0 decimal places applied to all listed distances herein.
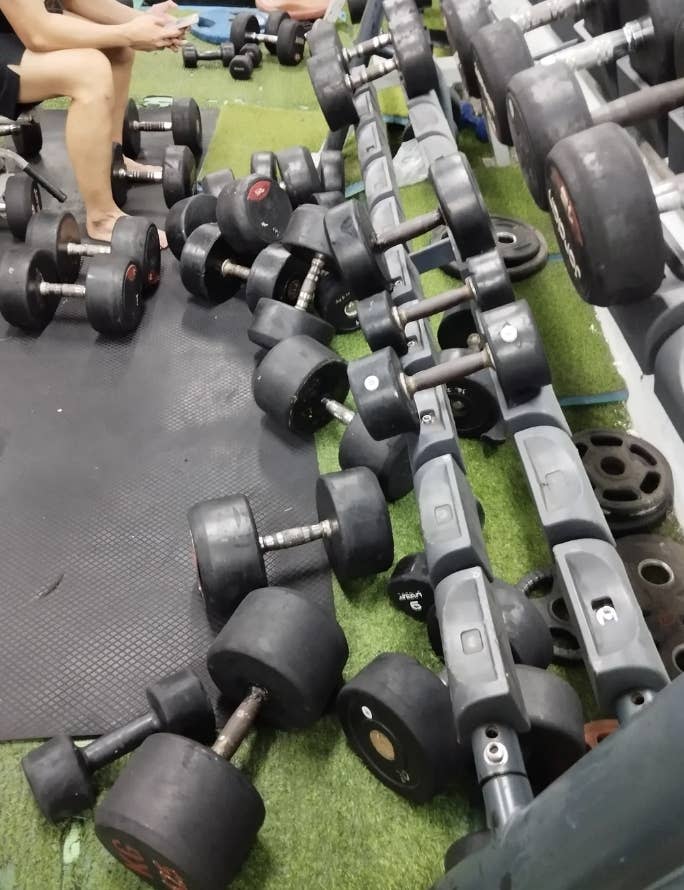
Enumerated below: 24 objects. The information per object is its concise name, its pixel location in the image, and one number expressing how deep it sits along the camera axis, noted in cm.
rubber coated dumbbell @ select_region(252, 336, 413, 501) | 146
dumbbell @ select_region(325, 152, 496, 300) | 138
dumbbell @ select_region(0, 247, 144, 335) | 185
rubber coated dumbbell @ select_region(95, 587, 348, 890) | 94
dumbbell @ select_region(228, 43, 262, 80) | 310
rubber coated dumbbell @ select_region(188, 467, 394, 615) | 126
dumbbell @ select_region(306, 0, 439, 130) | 185
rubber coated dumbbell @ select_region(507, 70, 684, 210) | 103
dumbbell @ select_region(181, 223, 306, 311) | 184
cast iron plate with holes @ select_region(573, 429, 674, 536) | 138
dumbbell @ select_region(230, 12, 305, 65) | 316
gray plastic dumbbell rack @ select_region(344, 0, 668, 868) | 89
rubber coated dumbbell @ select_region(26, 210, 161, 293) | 198
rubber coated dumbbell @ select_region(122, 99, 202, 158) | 253
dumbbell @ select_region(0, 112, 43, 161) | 243
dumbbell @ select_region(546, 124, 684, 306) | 84
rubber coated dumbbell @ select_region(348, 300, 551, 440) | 121
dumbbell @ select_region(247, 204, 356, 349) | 174
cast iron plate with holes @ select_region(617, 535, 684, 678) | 120
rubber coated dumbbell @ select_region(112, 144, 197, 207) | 228
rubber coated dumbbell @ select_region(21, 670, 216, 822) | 108
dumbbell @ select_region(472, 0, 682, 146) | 117
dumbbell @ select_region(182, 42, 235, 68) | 320
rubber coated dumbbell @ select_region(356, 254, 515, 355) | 138
